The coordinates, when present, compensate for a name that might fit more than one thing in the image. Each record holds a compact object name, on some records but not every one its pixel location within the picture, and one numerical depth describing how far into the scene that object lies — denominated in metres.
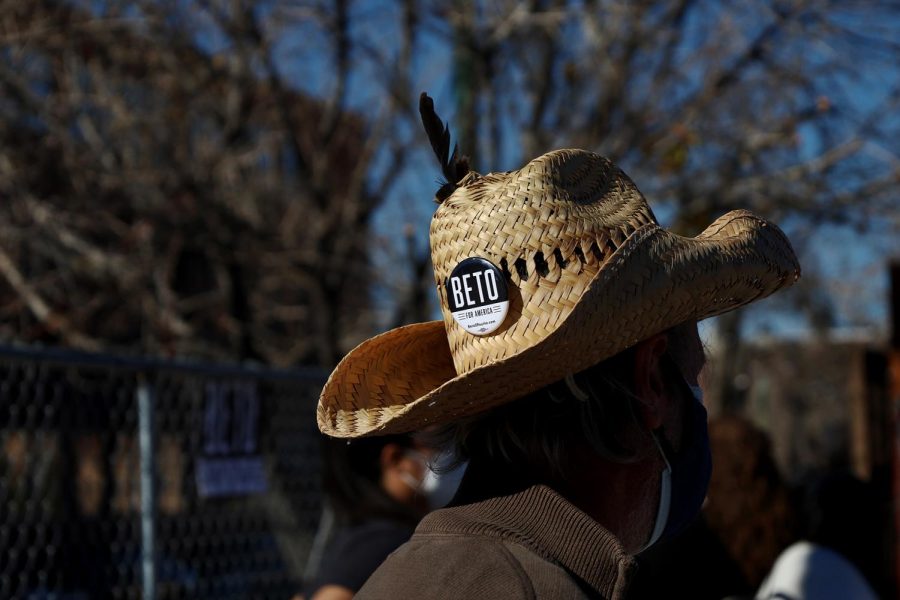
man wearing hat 1.63
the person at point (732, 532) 3.66
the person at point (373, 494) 3.23
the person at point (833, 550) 3.28
